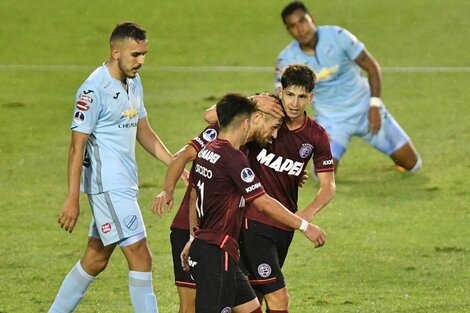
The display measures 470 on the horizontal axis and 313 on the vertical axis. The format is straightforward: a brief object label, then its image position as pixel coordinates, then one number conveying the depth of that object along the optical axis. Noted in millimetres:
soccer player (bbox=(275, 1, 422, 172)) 30859
